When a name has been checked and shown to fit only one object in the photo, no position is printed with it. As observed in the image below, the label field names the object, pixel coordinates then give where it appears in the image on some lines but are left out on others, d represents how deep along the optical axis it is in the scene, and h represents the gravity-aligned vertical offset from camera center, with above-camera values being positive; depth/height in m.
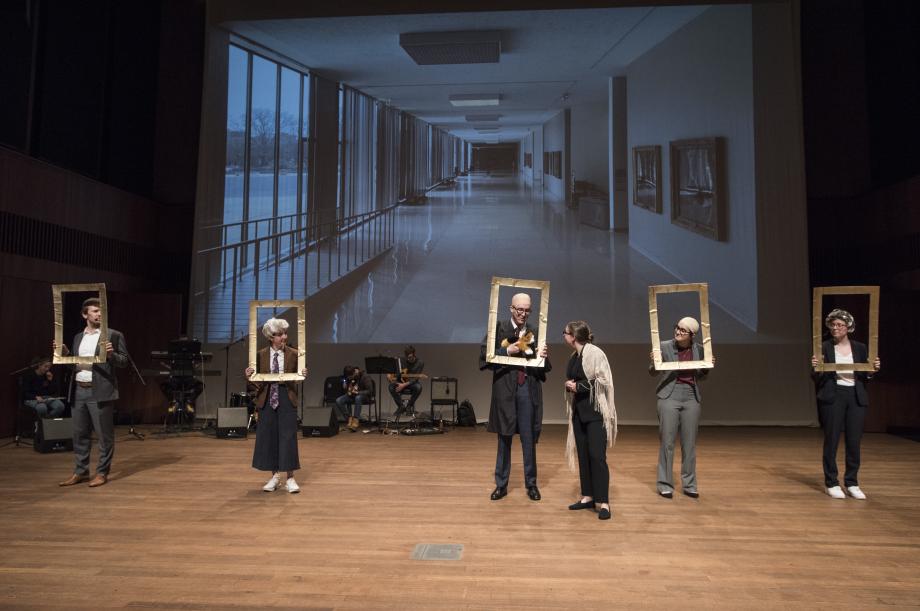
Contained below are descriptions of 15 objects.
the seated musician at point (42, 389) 7.12 -0.49
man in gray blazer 5.17 -0.40
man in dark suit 4.85 -0.38
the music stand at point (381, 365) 7.90 -0.22
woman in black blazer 4.92 -0.36
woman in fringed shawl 4.47 -0.41
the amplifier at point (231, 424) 7.45 -0.85
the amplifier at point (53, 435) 6.57 -0.87
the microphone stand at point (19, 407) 7.07 -0.66
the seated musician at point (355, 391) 8.09 -0.53
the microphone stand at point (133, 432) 7.49 -0.97
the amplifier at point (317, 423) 7.64 -0.85
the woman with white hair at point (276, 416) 4.97 -0.51
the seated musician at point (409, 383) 7.99 -0.43
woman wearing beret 4.95 -0.46
